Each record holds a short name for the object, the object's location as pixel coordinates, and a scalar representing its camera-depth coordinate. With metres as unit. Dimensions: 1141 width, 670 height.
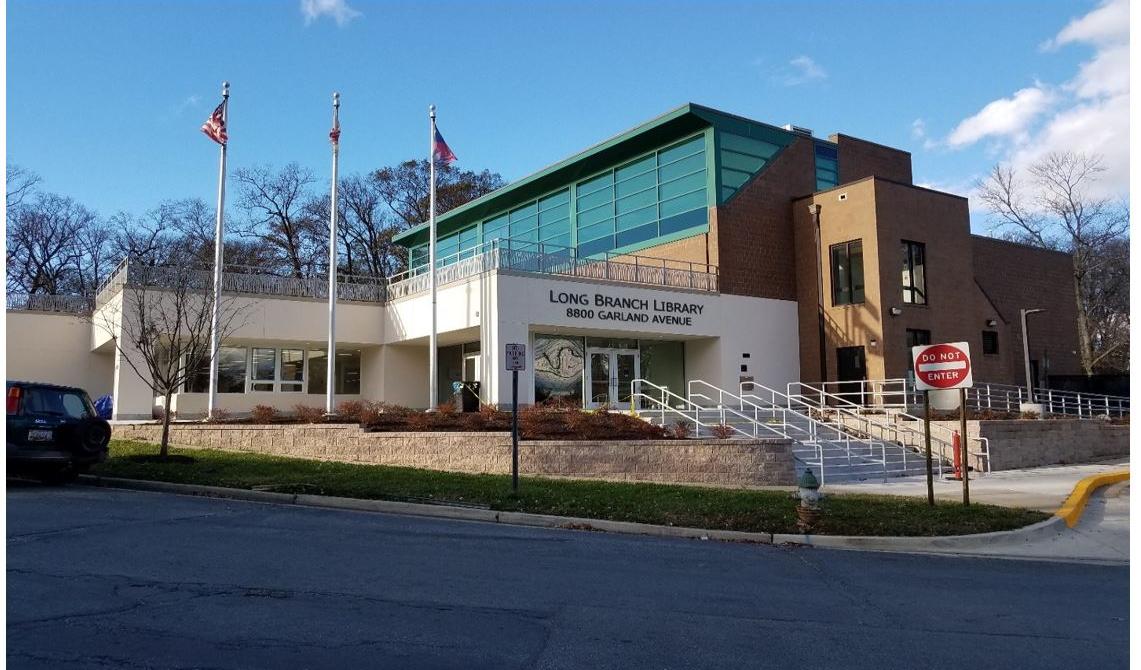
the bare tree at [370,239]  53.38
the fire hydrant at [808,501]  10.43
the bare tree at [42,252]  47.34
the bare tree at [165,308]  20.72
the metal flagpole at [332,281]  23.33
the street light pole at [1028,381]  25.76
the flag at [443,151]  23.31
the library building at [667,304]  24.81
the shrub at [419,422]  17.55
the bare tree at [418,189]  53.25
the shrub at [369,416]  18.03
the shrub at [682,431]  16.81
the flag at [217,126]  22.11
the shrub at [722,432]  17.05
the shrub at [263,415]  19.94
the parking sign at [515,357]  12.53
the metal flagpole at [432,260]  23.45
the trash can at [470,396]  23.83
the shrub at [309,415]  19.84
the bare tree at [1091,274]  38.94
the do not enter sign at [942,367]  11.46
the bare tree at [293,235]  50.81
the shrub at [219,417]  21.27
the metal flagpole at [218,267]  21.48
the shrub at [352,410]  20.19
